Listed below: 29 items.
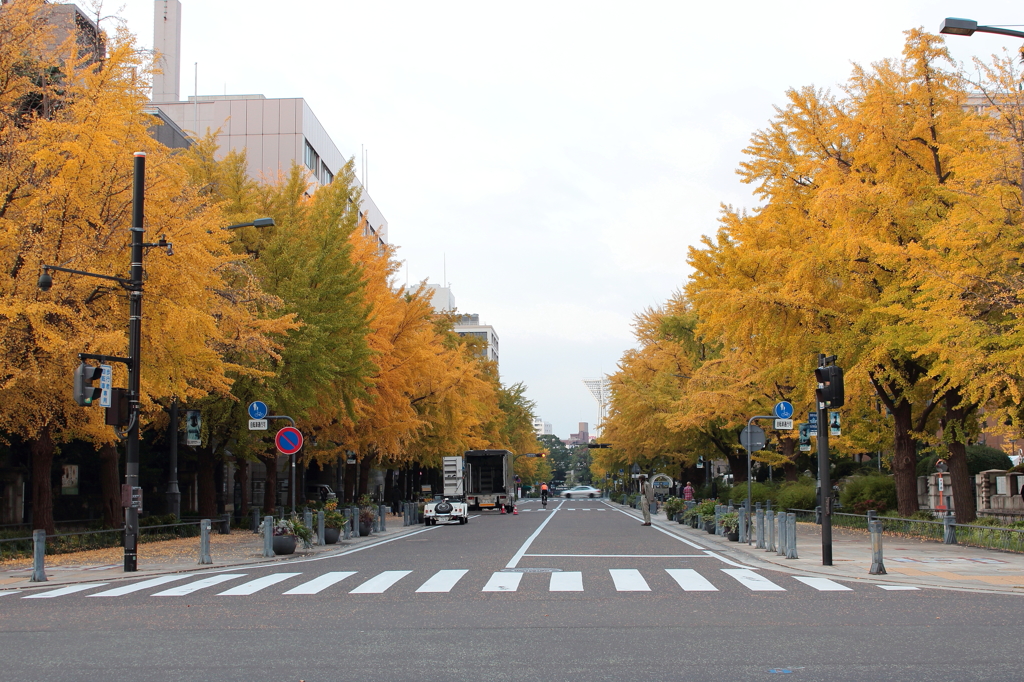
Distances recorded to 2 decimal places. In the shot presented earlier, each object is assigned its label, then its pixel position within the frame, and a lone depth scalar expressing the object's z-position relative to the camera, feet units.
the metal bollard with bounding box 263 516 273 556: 70.28
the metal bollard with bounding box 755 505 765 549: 75.36
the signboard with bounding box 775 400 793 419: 85.54
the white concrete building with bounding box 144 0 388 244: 198.59
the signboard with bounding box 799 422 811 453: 101.73
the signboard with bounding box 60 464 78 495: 113.70
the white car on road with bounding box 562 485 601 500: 460.30
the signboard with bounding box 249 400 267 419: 80.94
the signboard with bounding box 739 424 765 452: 91.56
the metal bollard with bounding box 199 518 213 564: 64.80
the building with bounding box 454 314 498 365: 549.13
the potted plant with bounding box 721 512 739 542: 87.66
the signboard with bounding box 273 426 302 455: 79.25
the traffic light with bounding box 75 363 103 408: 55.26
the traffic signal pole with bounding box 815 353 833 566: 59.77
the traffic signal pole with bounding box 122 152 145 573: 59.21
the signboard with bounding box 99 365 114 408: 57.36
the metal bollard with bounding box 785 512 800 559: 65.98
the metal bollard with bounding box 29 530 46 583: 55.21
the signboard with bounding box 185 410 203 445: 91.35
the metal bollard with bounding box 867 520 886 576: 53.27
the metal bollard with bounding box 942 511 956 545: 79.20
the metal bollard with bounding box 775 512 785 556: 68.28
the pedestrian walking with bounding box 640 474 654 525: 123.95
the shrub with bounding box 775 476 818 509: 121.70
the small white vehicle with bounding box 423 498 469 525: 129.39
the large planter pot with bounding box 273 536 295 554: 72.33
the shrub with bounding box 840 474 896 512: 112.98
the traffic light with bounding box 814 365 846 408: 60.49
